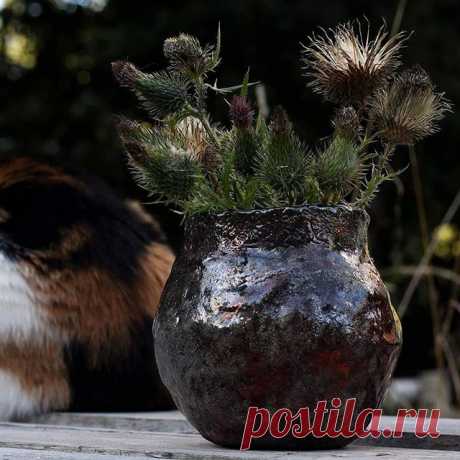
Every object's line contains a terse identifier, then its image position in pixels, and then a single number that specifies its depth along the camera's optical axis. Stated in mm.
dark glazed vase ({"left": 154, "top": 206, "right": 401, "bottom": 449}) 1333
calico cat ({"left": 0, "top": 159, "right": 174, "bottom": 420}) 1612
